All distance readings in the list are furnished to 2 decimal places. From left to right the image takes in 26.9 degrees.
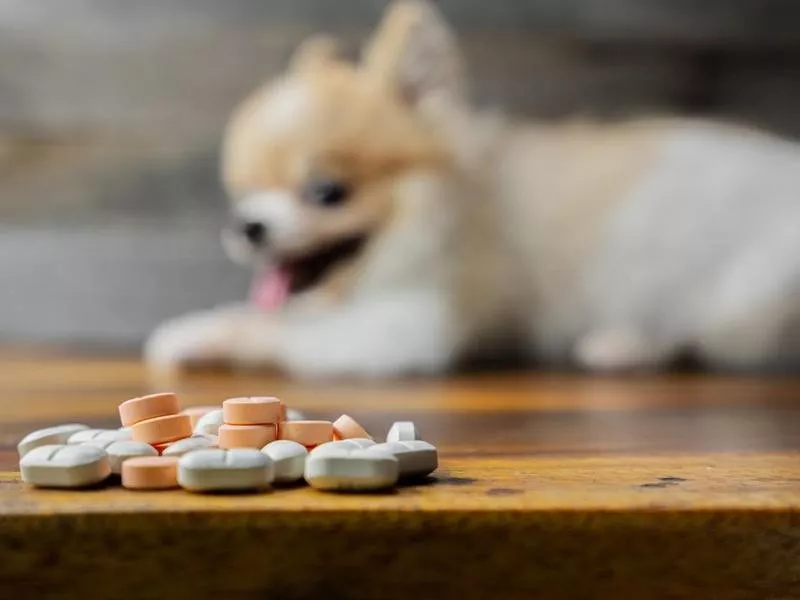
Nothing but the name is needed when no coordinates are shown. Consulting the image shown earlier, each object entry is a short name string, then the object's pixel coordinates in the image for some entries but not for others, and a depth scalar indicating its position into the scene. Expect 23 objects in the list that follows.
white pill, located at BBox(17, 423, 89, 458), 0.36
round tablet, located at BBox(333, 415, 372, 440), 0.37
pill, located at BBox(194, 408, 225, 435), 0.37
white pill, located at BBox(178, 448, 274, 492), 0.33
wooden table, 0.32
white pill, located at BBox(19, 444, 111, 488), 0.34
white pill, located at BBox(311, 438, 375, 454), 0.34
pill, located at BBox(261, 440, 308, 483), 0.34
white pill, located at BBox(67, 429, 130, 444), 0.36
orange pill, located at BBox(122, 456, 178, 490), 0.34
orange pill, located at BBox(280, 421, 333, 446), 0.36
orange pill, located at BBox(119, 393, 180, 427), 0.37
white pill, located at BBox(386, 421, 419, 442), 0.36
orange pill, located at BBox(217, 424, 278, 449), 0.35
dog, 0.63
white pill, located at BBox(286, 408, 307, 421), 0.39
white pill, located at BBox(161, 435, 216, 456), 0.35
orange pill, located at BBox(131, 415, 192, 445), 0.36
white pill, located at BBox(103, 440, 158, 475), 0.35
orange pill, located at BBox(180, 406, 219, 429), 0.38
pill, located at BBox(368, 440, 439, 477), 0.34
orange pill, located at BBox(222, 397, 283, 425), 0.36
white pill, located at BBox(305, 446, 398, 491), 0.33
